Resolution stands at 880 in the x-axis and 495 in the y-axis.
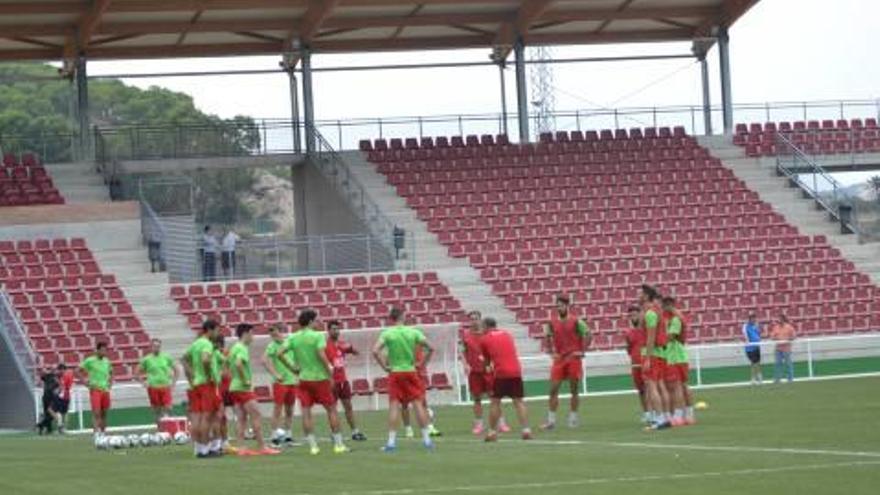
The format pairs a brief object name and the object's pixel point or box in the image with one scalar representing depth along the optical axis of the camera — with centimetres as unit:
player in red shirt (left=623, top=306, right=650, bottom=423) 3077
